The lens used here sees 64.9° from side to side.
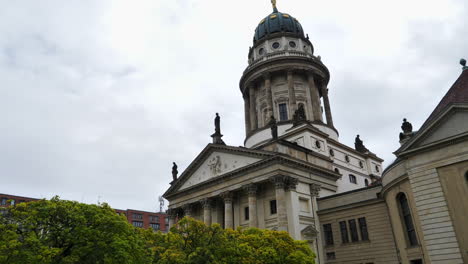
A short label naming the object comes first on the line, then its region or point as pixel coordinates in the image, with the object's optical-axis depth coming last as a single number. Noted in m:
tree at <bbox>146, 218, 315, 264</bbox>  22.50
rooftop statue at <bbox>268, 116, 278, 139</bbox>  39.71
